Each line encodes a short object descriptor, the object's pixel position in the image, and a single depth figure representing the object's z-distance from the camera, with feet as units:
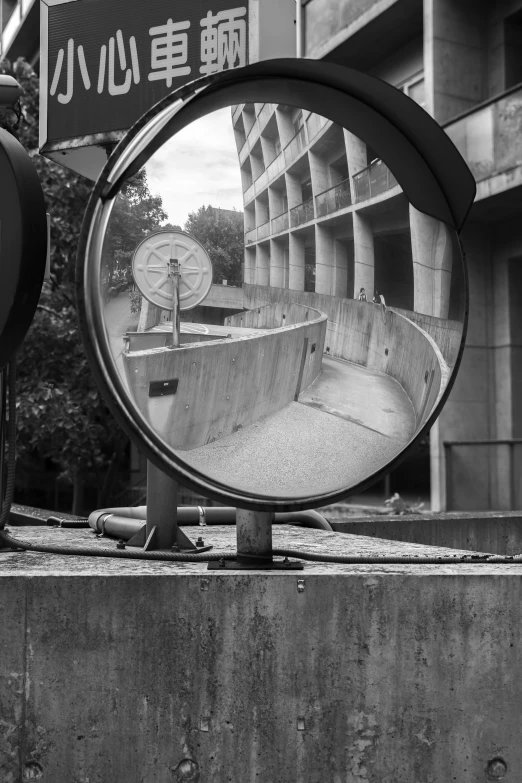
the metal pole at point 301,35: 47.83
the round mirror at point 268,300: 7.74
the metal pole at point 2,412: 10.66
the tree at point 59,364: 41.22
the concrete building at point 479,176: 38.24
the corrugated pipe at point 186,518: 11.93
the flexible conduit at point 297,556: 8.58
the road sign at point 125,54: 11.89
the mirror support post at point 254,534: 8.39
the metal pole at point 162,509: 9.78
